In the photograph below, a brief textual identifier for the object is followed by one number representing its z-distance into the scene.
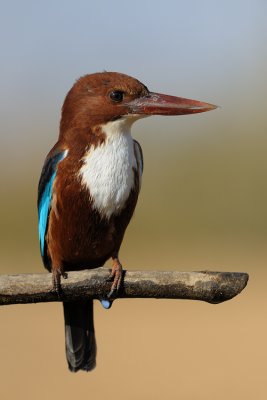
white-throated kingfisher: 8.02
